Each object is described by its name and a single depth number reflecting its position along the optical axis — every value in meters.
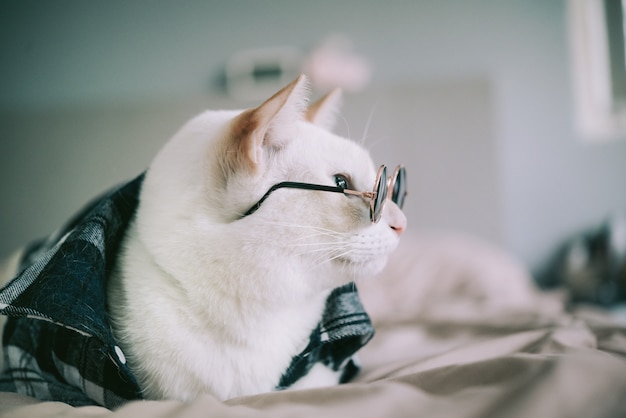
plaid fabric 0.42
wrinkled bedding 0.33
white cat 0.46
